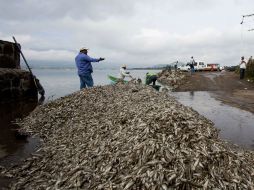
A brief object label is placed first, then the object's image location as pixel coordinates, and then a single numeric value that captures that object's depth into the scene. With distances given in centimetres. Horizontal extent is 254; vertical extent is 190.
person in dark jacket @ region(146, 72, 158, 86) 1626
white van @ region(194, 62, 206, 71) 3928
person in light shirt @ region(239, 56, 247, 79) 2109
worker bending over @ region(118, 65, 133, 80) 1416
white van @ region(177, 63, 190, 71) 4036
